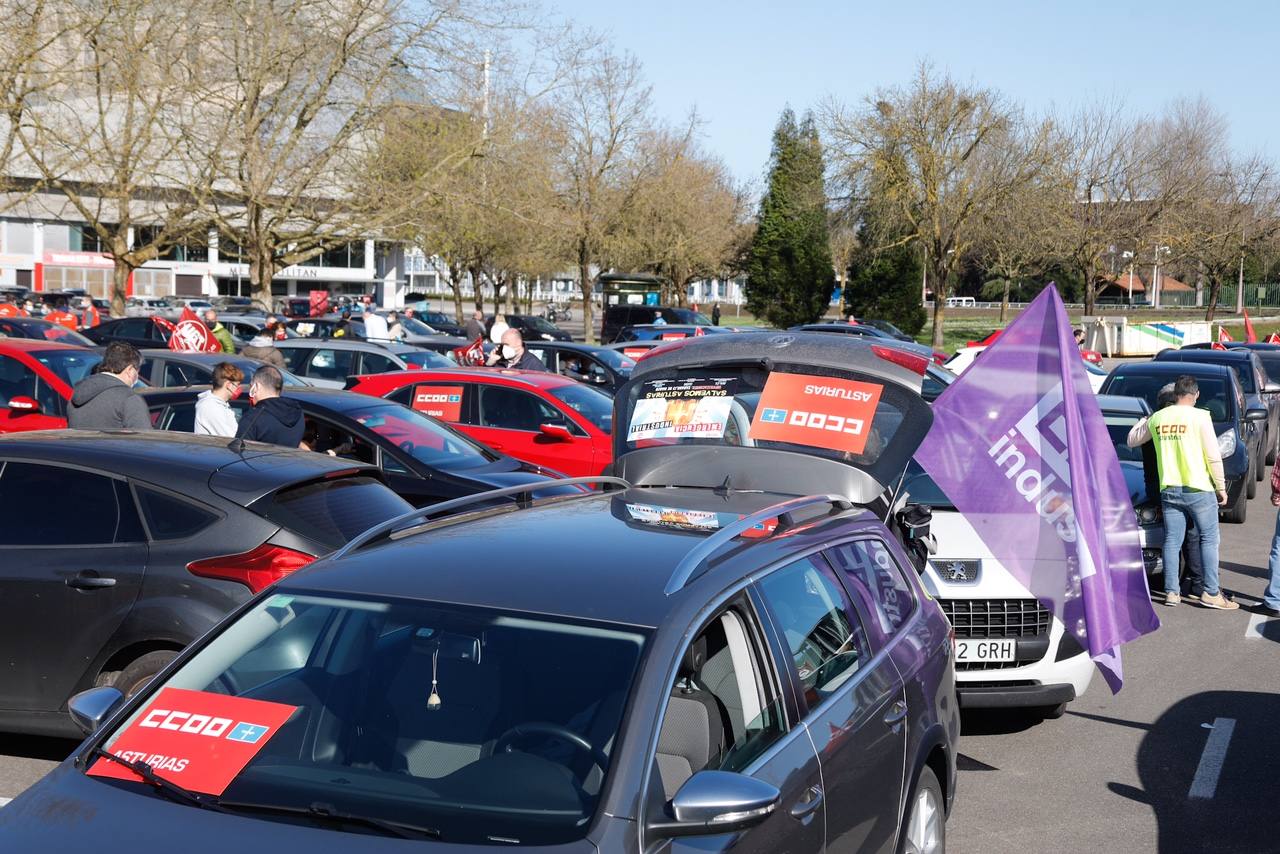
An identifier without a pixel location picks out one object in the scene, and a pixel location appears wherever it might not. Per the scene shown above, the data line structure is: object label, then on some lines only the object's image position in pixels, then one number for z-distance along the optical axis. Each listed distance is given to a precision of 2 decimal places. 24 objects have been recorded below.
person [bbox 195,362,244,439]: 9.82
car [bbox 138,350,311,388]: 14.37
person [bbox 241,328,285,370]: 13.65
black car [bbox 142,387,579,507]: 9.97
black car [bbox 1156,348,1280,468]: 19.00
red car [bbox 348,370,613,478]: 13.15
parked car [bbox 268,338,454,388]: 18.09
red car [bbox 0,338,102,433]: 12.46
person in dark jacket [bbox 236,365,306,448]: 9.17
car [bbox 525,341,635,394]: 20.88
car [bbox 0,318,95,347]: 20.50
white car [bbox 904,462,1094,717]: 7.18
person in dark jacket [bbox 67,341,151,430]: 9.64
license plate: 7.18
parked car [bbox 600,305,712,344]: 42.84
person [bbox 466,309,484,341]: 25.47
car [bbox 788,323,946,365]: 30.23
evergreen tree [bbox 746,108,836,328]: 66.33
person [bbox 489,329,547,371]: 15.97
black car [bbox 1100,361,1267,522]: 15.59
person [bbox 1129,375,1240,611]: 10.56
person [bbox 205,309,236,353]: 19.31
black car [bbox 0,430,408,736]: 5.95
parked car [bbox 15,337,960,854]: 3.00
